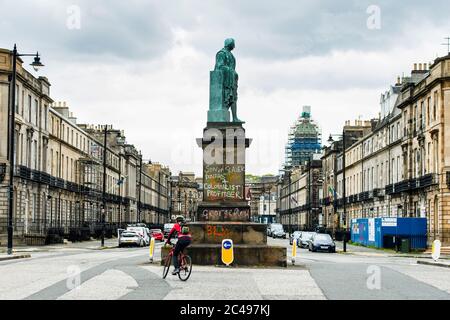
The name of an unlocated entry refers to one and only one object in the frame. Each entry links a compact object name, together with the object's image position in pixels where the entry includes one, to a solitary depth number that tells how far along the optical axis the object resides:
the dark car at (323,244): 52.50
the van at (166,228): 91.04
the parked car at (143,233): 60.66
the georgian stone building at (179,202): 194.62
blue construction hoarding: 54.41
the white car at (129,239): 58.41
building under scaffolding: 188.59
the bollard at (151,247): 30.85
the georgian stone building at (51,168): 57.81
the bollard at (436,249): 35.87
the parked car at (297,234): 65.41
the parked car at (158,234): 72.09
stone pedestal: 26.75
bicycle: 20.66
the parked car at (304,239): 60.38
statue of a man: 28.94
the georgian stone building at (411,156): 53.28
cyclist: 20.88
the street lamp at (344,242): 53.16
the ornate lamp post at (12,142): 38.09
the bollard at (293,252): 29.21
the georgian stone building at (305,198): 124.69
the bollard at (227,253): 25.64
